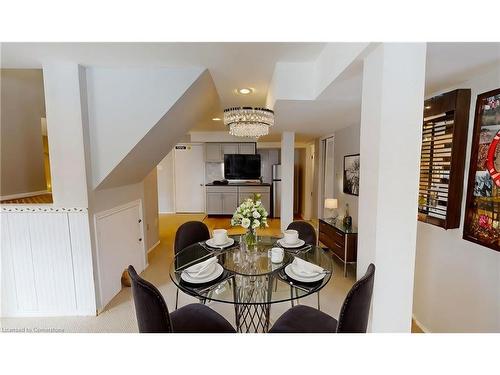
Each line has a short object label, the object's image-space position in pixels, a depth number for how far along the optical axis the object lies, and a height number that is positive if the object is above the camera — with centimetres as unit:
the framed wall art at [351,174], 317 -10
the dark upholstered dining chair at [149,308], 106 -70
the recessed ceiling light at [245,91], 252 +95
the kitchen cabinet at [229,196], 604 -77
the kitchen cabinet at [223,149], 610 +58
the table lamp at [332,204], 354 -59
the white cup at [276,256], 168 -69
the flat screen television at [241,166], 615 +9
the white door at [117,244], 226 -89
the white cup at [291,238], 203 -66
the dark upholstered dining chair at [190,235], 223 -72
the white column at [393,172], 100 -2
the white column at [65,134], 191 +34
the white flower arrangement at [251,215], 178 -39
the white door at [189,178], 659 -26
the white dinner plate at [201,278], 137 -71
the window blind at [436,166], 163 +1
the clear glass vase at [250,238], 184 -59
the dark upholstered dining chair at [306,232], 229 -70
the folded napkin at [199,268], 141 -67
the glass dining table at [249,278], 133 -76
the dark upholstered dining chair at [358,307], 102 -68
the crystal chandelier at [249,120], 204 +48
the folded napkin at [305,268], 144 -69
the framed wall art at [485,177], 135 -7
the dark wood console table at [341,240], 273 -97
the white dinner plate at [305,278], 139 -72
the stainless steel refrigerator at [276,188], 601 -55
